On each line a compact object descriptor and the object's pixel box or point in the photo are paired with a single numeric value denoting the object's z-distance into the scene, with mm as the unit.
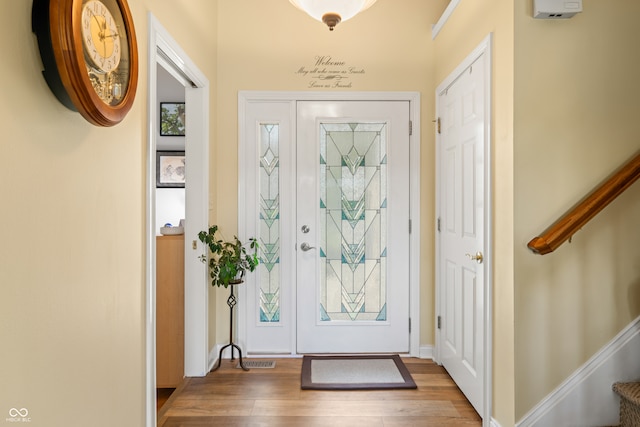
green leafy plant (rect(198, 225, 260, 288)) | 2711
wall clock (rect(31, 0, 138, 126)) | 1033
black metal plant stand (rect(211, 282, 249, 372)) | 2893
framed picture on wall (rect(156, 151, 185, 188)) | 4219
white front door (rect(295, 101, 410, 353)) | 3127
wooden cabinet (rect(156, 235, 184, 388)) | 2754
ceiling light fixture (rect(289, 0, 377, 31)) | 1980
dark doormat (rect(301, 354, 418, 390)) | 2598
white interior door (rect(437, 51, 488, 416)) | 2189
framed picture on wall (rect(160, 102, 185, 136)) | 4184
